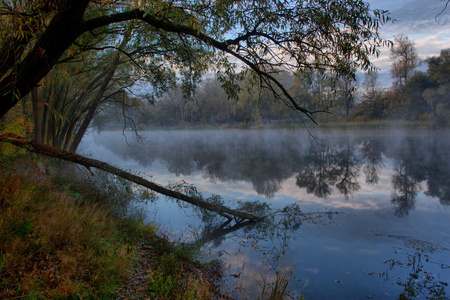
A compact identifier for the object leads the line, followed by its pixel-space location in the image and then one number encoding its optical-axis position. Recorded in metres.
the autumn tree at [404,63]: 36.62
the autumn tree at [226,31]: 3.32
